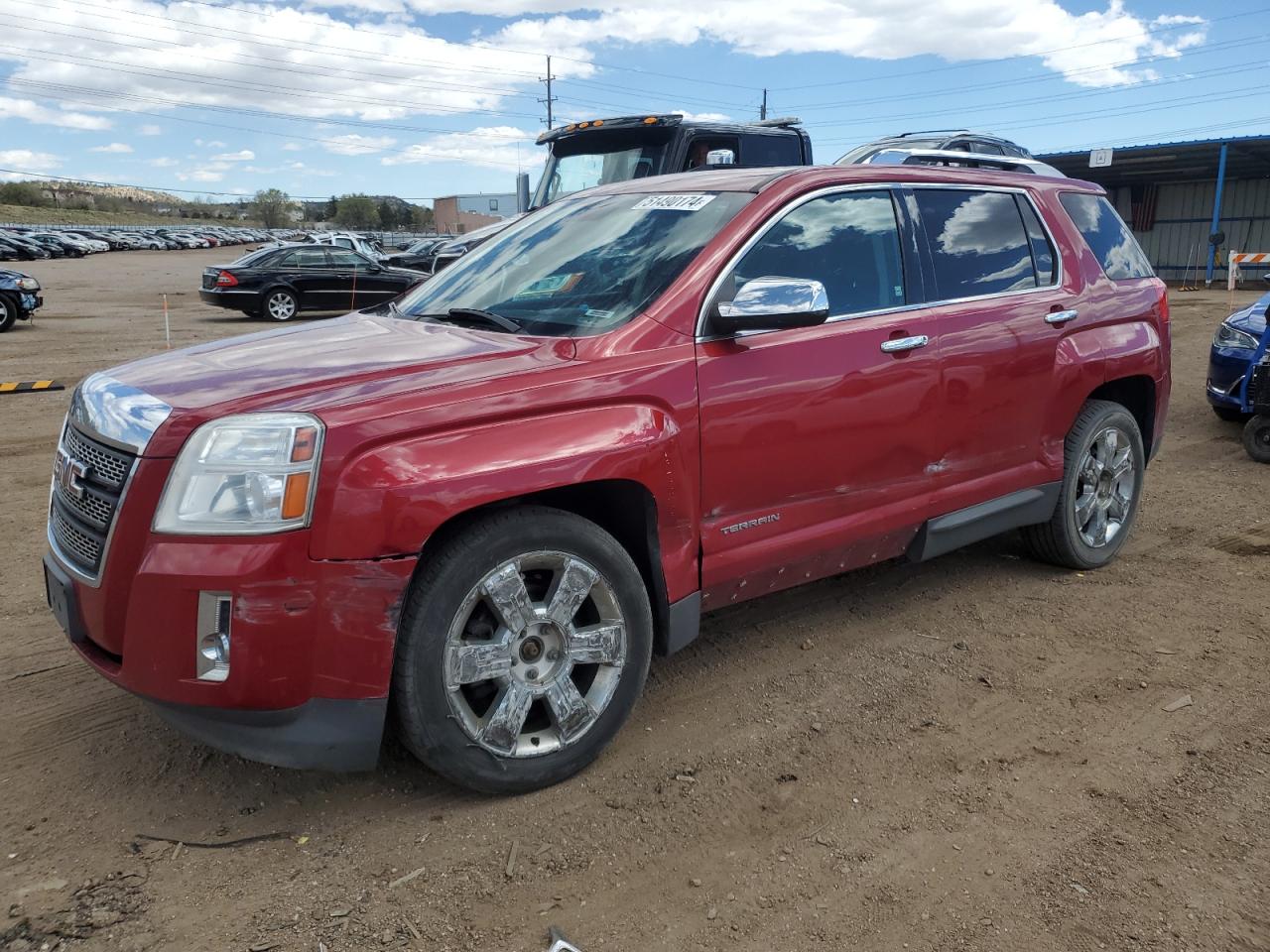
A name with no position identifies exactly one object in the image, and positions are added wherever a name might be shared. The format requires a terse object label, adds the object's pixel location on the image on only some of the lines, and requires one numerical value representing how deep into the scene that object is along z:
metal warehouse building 28.70
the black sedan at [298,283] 19.38
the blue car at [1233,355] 8.27
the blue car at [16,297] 16.83
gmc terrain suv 2.70
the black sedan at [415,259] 24.37
